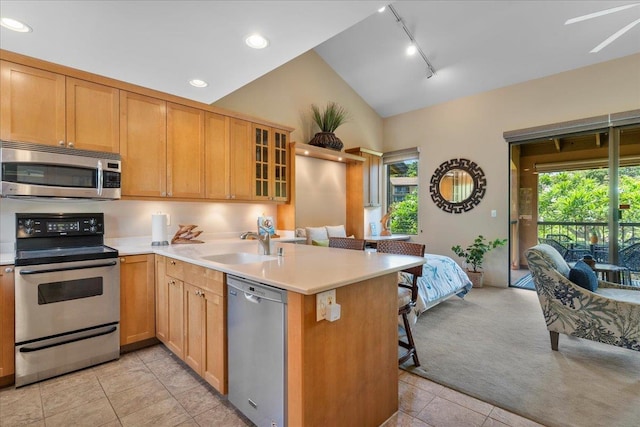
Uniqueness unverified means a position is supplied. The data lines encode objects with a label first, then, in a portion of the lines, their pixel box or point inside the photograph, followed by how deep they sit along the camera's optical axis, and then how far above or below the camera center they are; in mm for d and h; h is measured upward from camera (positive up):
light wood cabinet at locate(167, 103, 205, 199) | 3113 +678
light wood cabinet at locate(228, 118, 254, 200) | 3599 +664
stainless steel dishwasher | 1410 -712
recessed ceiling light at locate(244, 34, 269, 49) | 2244 +1340
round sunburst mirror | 5242 +507
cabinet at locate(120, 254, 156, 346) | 2584 -759
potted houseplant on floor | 4969 -728
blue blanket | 3049 -843
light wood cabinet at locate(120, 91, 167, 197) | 2822 +685
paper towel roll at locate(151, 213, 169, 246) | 3010 -160
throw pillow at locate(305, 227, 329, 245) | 4613 -328
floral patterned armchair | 2277 -772
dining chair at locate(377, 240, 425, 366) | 2336 -679
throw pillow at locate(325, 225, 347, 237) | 5055 -308
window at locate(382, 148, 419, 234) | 6168 +535
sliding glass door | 4094 +307
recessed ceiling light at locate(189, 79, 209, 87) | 2912 +1309
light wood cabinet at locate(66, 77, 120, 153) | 2541 +877
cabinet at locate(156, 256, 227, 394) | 1836 -739
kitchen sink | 2254 -351
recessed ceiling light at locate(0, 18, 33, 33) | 1952 +1286
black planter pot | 4988 +1246
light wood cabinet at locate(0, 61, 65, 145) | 2260 +876
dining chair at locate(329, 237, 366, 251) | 2857 -301
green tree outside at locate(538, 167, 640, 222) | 4066 +262
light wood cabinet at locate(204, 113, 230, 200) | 3391 +676
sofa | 4438 -340
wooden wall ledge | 4500 +1012
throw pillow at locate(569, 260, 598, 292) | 2531 -563
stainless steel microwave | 2229 +348
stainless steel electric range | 2121 -654
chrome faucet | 2314 -223
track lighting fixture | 4093 +2581
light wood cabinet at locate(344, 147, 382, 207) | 5789 +773
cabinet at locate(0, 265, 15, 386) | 2090 -769
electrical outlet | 1338 -407
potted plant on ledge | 5000 +1492
